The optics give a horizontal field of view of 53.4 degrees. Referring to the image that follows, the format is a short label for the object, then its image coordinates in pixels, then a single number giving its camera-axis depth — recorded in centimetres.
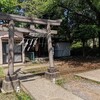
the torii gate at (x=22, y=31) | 423
